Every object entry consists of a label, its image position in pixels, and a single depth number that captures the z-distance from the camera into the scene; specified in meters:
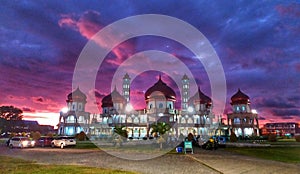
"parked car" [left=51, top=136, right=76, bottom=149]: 32.27
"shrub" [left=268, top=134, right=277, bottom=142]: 53.12
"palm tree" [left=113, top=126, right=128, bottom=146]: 34.14
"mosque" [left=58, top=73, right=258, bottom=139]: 72.31
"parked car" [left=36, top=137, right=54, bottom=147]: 34.38
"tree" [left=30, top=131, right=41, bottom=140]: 46.57
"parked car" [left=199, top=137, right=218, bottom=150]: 28.19
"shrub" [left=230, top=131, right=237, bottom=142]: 52.67
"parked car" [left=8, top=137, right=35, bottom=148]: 30.64
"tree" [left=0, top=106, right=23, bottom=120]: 88.70
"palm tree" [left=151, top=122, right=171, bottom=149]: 36.22
